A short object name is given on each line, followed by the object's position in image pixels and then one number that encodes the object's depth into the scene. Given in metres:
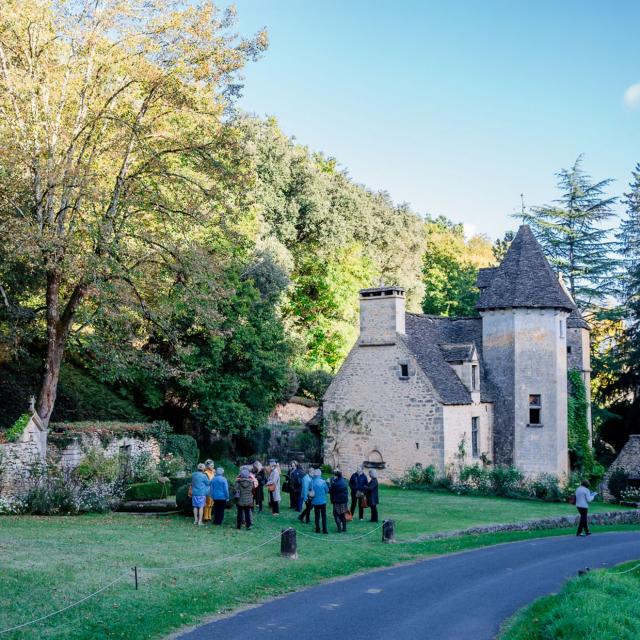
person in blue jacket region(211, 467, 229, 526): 20.25
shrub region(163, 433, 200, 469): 29.22
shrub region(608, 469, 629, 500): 33.91
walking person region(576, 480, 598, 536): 23.11
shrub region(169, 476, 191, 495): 25.52
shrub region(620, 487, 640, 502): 33.12
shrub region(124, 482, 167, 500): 23.45
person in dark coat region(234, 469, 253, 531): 19.77
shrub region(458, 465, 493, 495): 32.19
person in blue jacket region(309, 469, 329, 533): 20.20
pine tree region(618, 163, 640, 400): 46.16
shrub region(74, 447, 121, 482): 23.25
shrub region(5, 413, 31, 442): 22.02
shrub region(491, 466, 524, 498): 31.95
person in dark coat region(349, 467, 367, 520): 22.69
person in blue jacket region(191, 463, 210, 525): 20.02
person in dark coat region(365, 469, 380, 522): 22.52
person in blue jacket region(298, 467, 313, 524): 21.33
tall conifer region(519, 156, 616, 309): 52.91
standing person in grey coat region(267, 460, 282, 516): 22.89
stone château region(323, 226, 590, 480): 33.97
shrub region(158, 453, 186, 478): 27.58
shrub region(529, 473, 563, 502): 31.53
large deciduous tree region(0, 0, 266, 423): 23.08
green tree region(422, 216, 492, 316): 56.56
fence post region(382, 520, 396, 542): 19.77
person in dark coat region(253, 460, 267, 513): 23.19
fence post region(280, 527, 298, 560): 16.95
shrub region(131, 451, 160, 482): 25.83
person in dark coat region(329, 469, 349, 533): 20.56
